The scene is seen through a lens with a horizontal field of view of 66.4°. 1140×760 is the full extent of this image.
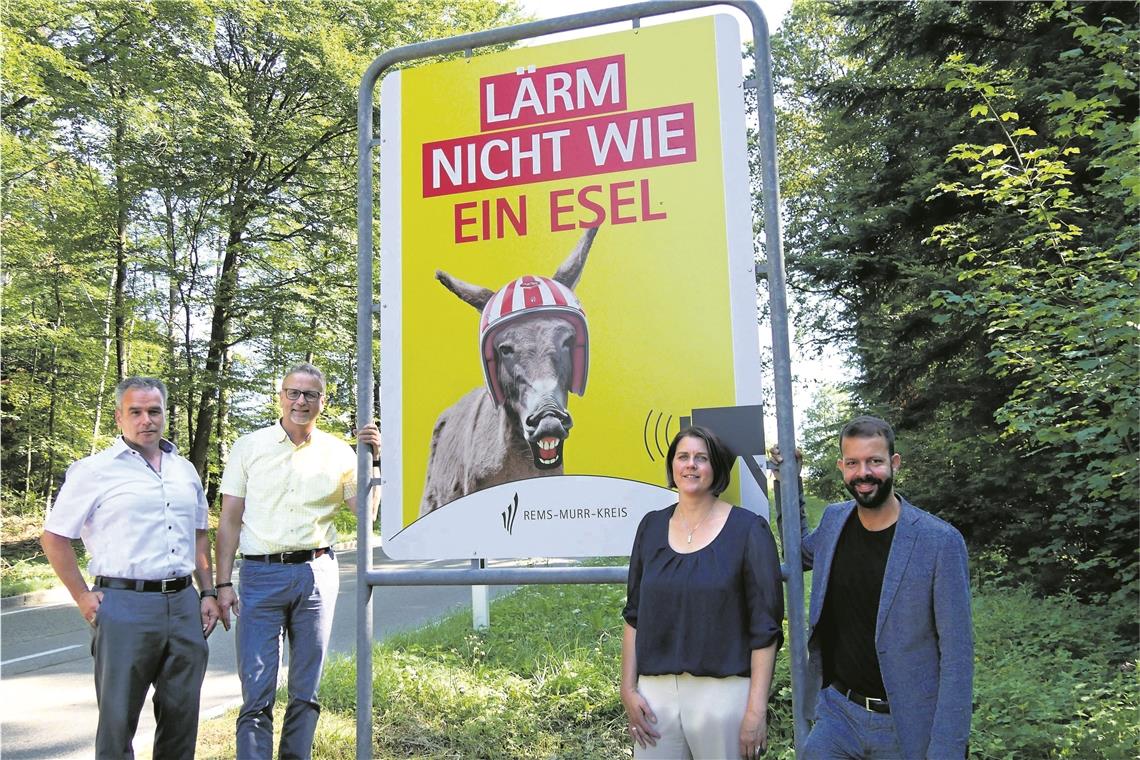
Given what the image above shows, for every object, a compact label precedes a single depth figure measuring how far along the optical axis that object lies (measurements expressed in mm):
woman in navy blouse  2736
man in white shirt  3623
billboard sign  3430
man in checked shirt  3930
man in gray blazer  2676
